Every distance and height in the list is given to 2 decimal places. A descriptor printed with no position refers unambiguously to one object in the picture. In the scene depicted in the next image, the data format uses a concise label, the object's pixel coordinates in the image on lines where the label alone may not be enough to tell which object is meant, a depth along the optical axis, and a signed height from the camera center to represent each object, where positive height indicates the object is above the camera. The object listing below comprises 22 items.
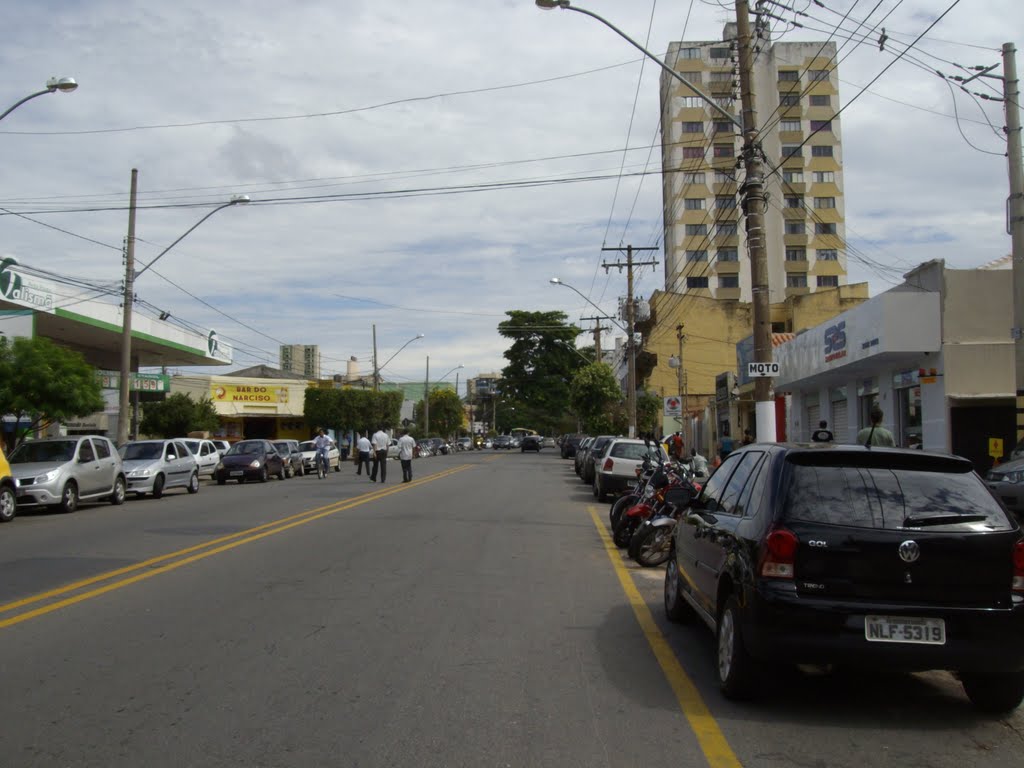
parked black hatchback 5.31 -0.76
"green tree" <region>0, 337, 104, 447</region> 22.58 +1.44
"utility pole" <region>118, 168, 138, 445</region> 27.42 +3.64
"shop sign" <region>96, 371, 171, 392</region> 37.78 +2.49
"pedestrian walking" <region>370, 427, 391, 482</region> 27.61 -0.16
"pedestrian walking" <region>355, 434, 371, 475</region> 32.43 -0.26
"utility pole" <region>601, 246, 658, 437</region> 40.11 +3.40
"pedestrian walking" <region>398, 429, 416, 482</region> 27.92 -0.38
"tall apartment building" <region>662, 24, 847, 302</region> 70.69 +18.66
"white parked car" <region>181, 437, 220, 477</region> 33.03 -0.54
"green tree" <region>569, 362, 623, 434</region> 60.34 +2.89
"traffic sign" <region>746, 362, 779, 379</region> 14.20 +1.04
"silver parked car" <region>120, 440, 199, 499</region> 24.52 -0.69
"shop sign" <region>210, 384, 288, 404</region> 58.67 +2.98
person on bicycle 34.50 -0.22
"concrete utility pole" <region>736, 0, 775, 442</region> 14.16 +3.13
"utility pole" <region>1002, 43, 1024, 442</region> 16.56 +4.35
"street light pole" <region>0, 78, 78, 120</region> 18.08 +6.75
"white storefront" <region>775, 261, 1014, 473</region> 21.14 +2.03
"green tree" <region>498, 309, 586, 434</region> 77.44 +6.38
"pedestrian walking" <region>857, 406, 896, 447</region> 13.78 +0.07
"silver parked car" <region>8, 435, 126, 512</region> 19.38 -0.65
